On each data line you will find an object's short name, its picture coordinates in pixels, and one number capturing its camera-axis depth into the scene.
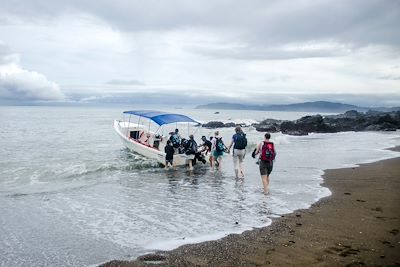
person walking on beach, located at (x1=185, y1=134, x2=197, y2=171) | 19.22
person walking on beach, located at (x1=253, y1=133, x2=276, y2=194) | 12.25
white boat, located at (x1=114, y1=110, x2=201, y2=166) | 20.26
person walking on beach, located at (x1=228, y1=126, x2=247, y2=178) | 15.19
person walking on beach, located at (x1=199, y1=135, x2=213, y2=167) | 19.81
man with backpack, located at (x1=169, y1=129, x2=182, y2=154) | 20.00
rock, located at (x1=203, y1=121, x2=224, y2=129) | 66.62
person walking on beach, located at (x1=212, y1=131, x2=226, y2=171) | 18.53
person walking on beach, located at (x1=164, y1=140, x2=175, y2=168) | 18.97
